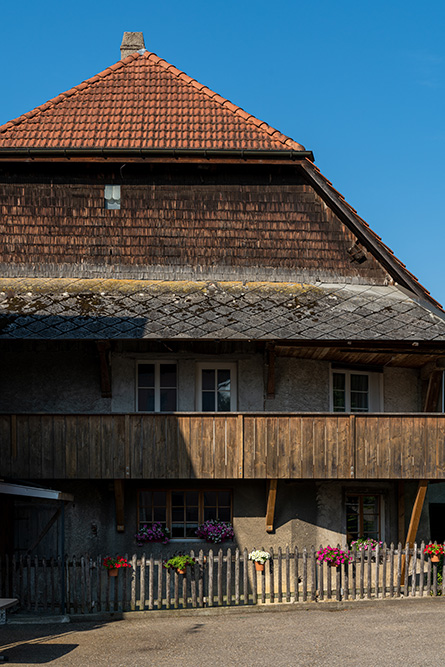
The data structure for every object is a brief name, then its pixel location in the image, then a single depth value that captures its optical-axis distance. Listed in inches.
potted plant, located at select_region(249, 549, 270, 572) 701.9
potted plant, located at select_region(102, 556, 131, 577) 676.7
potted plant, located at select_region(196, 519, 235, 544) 751.7
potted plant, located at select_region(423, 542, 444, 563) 726.5
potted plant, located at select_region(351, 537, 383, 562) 714.8
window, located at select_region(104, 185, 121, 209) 835.4
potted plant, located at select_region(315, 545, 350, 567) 703.1
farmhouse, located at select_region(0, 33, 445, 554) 717.3
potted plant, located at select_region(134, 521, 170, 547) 749.3
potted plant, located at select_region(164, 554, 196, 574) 685.9
